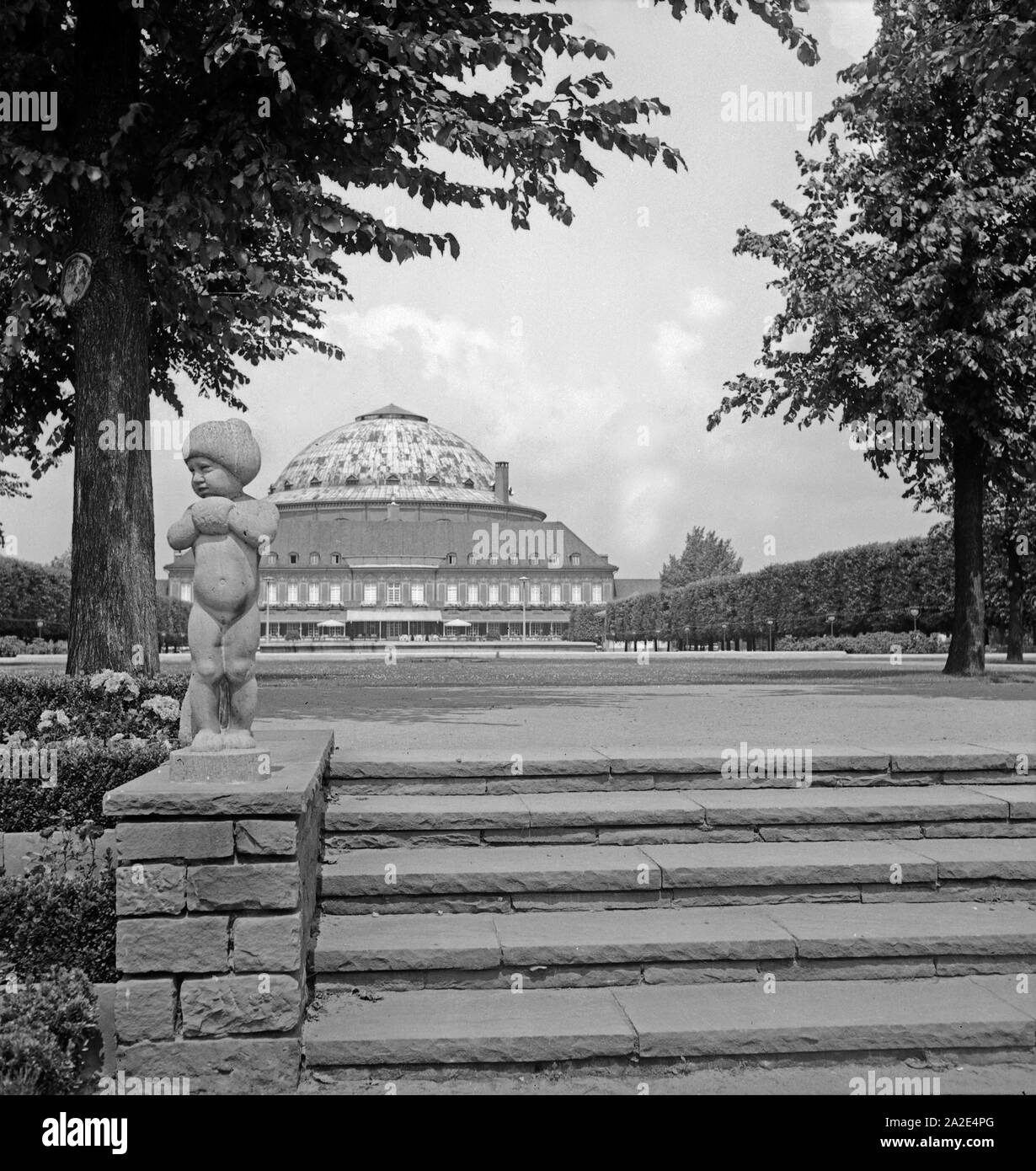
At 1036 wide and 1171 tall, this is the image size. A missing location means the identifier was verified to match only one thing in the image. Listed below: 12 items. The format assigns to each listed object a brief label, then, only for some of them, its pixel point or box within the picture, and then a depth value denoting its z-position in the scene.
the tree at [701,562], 121.88
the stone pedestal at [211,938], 4.54
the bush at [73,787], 6.75
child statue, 4.98
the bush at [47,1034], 4.30
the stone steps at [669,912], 4.74
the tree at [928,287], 18.08
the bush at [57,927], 5.45
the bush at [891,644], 43.22
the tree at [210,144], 9.13
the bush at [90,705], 8.28
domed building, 113.25
